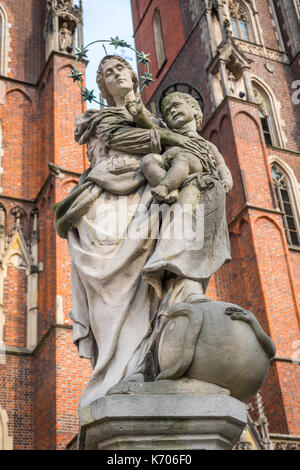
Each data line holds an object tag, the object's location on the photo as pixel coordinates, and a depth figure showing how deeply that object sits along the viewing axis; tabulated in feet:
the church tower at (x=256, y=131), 42.68
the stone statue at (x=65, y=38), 53.78
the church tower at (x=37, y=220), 38.42
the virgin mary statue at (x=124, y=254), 8.23
